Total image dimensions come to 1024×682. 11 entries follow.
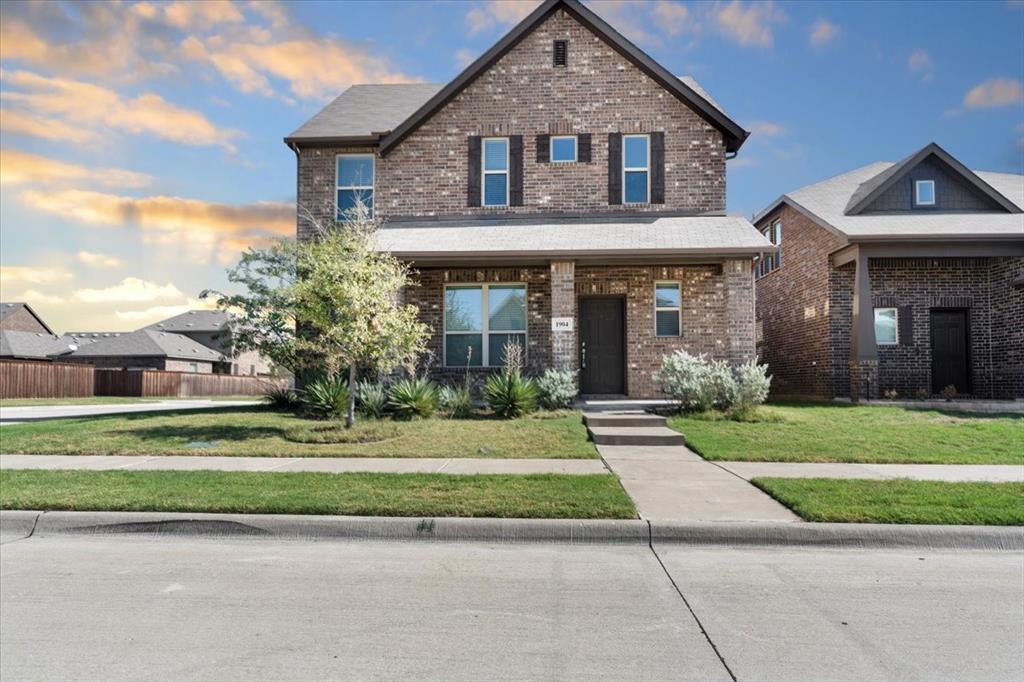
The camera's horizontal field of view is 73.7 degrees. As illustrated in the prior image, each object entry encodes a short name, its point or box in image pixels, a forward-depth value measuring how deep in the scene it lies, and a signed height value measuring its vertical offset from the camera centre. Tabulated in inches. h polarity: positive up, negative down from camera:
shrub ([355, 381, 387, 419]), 511.5 -30.2
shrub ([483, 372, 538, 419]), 512.7 -27.2
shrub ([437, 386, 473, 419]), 523.8 -33.5
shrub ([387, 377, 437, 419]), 506.3 -29.9
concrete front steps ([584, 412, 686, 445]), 432.5 -46.7
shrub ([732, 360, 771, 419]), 515.5 -23.0
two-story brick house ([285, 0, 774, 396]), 636.7 +170.5
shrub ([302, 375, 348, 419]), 520.1 -29.5
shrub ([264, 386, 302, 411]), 600.1 -35.3
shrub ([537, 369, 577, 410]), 539.5 -23.4
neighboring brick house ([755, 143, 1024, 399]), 680.4 +69.8
